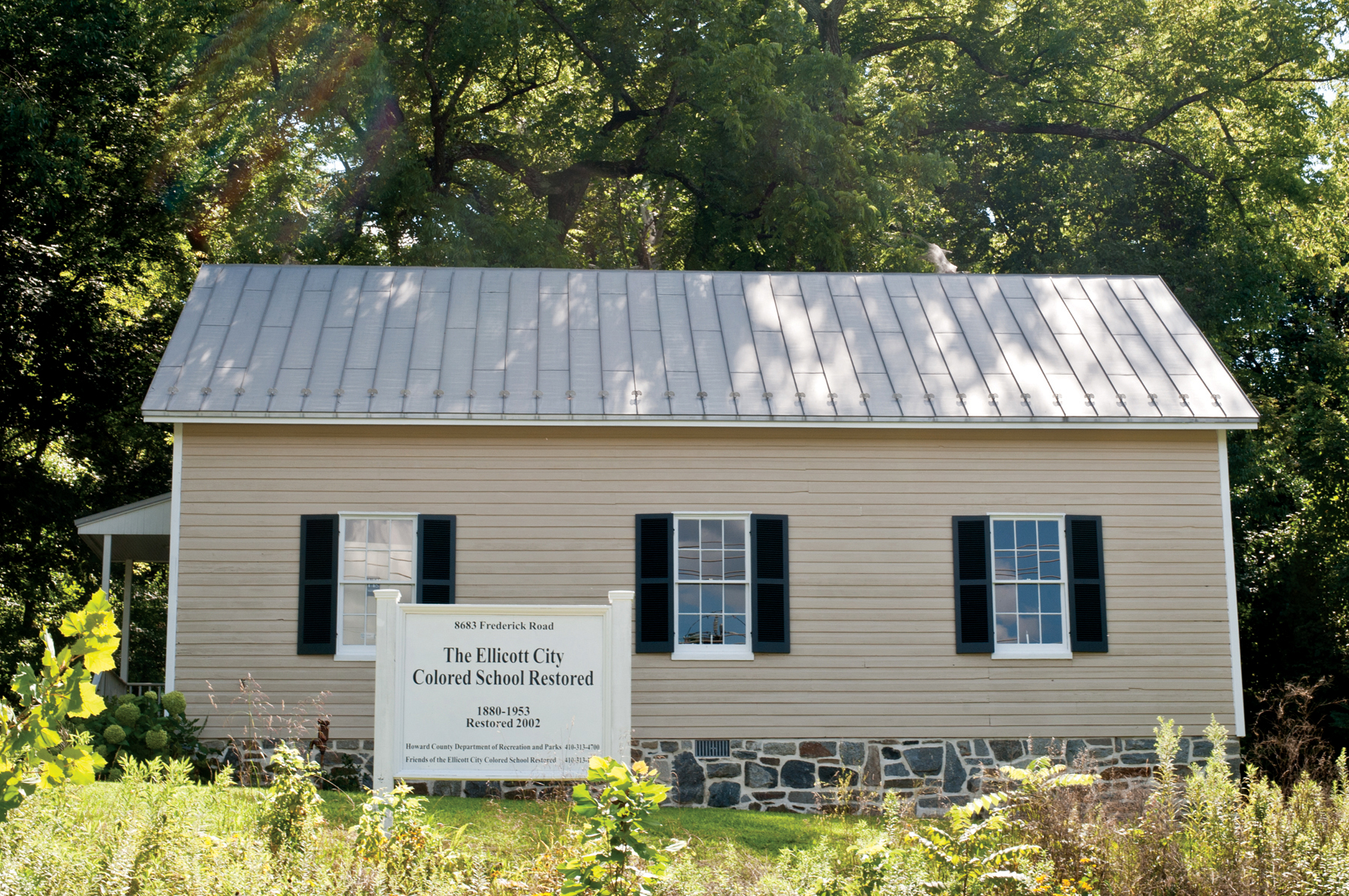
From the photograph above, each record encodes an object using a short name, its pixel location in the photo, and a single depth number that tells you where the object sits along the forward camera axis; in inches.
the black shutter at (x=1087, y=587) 466.0
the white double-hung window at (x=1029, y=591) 471.5
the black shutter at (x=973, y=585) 463.2
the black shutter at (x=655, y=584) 455.2
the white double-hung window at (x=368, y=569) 454.3
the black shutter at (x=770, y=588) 458.3
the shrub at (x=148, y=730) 402.9
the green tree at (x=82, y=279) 733.9
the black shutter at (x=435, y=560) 453.4
